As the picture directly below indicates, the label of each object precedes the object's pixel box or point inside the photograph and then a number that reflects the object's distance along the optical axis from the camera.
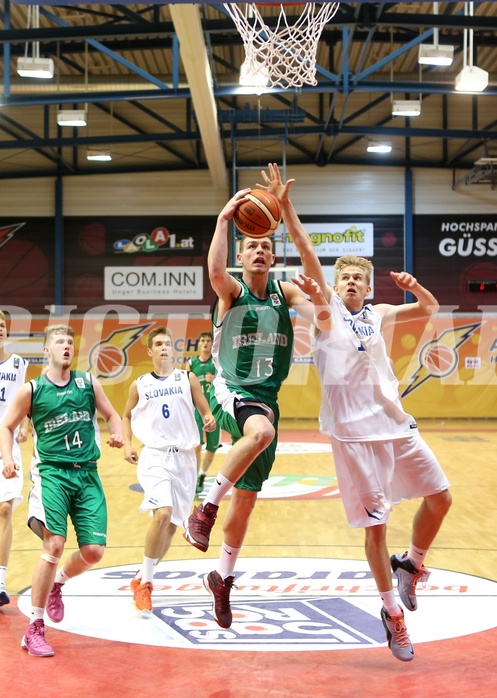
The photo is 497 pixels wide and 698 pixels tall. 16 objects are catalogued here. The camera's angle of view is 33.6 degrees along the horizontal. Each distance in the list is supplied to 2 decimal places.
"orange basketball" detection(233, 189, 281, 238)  5.01
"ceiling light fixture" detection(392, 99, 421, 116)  19.42
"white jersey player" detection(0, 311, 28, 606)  6.25
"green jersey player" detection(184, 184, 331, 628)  4.99
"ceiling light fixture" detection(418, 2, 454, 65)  15.88
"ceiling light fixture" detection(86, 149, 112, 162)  23.28
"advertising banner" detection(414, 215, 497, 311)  25.33
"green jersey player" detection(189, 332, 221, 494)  10.99
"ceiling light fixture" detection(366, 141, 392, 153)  22.67
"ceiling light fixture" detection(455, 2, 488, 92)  15.88
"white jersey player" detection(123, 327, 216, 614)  6.16
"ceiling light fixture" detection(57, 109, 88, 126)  20.11
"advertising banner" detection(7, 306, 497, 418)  19.66
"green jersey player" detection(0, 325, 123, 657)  5.28
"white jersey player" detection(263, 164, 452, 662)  5.02
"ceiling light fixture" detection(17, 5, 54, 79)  16.48
